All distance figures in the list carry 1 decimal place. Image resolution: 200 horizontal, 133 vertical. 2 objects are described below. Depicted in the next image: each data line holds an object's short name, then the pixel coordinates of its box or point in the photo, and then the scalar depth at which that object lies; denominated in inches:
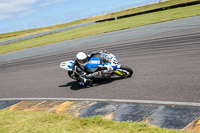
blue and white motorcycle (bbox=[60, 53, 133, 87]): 346.6
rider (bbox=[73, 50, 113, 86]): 346.3
